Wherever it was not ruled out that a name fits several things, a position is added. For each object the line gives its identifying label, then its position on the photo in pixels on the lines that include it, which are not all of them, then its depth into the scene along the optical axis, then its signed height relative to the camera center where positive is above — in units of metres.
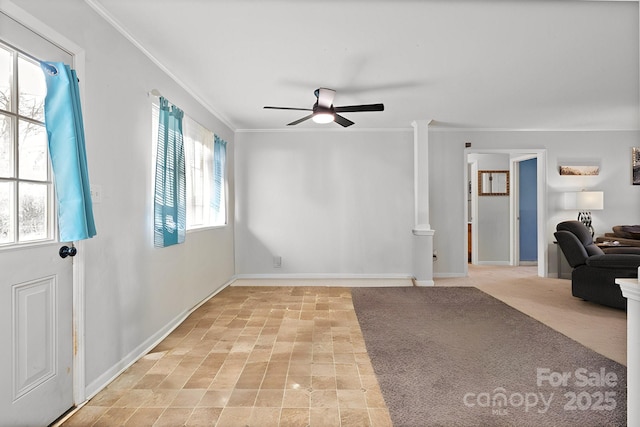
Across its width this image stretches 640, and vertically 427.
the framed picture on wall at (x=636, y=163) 5.75 +0.77
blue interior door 6.98 -0.02
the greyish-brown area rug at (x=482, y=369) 1.96 -1.10
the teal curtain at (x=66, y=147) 1.84 +0.35
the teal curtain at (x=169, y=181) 3.05 +0.28
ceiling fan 3.55 +1.05
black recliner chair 3.82 -0.61
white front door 1.65 -0.22
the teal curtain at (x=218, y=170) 4.71 +0.56
